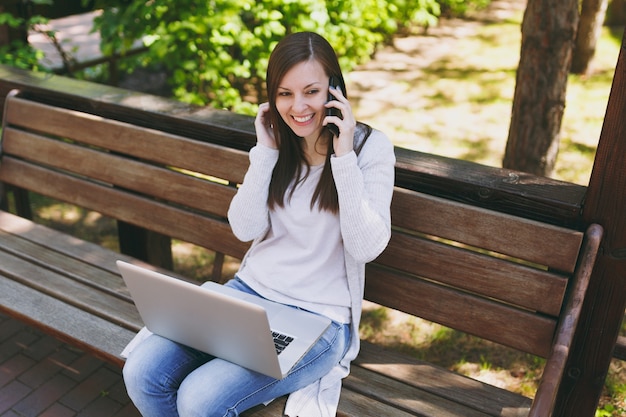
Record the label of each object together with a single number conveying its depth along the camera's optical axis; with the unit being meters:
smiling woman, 2.23
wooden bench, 2.32
